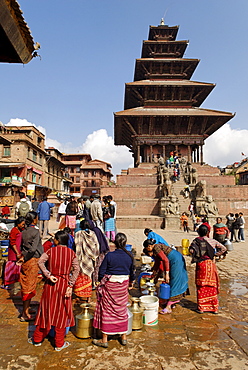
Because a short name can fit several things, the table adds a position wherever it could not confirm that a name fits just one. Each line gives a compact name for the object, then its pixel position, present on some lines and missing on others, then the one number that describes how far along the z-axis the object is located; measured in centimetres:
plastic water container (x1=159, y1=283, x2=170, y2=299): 412
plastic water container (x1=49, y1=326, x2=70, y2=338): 320
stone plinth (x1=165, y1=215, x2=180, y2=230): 1513
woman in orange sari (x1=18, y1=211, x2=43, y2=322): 374
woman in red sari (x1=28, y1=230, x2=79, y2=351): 294
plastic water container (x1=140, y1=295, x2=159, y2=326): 359
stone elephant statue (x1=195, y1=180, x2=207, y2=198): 1694
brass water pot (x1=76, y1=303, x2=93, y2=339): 321
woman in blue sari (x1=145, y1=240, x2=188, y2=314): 414
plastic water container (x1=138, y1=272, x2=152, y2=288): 507
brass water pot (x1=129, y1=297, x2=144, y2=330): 344
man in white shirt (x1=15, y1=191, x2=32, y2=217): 759
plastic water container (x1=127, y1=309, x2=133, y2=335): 328
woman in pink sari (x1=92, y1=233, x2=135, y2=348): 305
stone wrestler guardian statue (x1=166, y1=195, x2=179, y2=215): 1553
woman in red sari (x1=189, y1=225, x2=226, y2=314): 409
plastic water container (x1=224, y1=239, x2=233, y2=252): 820
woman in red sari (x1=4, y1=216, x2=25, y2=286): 454
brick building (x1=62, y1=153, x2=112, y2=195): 5334
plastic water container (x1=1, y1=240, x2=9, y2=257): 654
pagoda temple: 2569
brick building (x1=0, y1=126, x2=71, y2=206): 2625
